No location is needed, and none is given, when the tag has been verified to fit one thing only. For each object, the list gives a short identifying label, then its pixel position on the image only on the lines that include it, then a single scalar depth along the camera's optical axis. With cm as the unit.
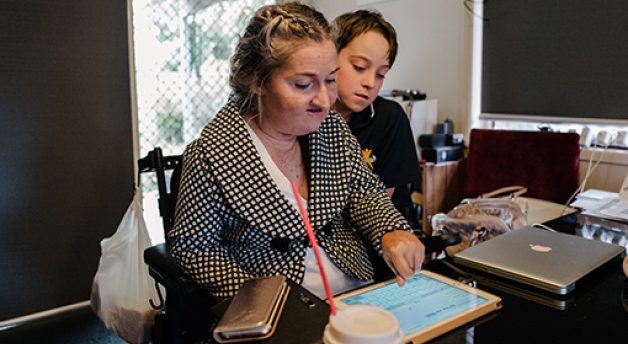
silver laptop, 88
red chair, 218
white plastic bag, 178
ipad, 69
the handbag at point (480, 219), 194
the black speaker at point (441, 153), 249
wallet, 59
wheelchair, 100
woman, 95
